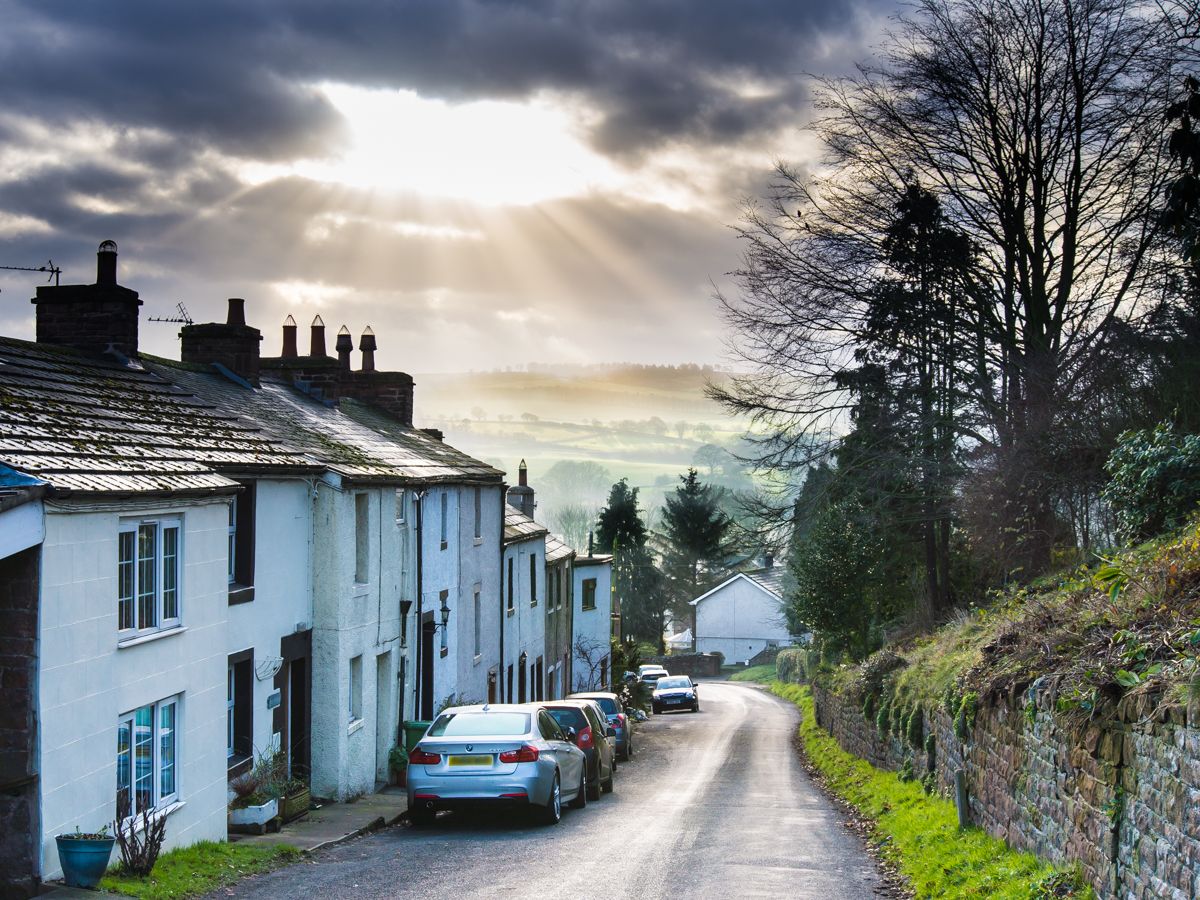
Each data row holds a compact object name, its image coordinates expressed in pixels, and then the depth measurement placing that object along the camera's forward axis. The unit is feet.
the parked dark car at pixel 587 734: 69.67
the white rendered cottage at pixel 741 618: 300.81
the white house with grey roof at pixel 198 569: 35.04
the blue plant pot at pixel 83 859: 32.68
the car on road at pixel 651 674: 200.03
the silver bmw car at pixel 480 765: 51.55
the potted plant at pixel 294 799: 53.21
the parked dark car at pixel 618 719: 100.67
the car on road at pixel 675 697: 171.01
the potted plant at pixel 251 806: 49.57
